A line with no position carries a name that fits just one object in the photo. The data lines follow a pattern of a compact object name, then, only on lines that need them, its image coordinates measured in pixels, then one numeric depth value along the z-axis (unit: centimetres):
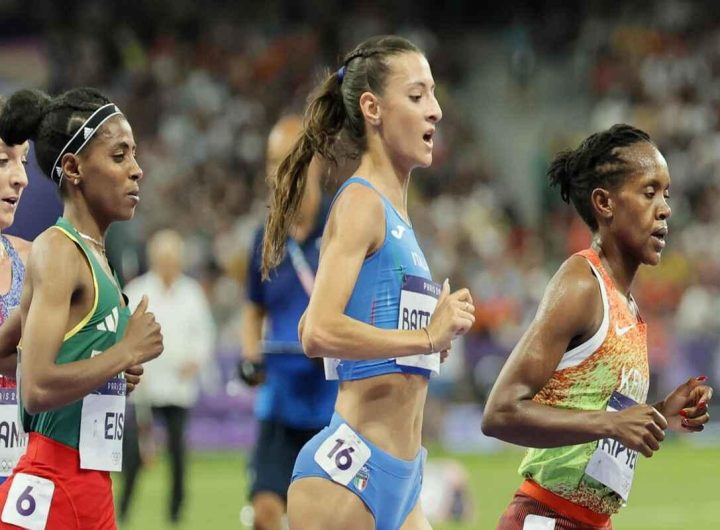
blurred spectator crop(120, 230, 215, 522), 2448
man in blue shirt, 1456
